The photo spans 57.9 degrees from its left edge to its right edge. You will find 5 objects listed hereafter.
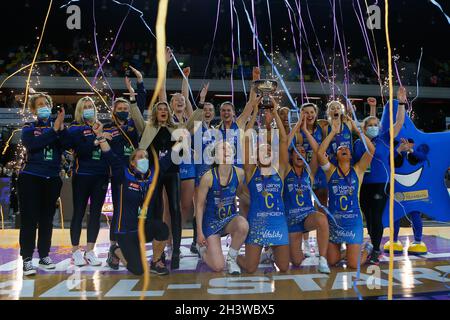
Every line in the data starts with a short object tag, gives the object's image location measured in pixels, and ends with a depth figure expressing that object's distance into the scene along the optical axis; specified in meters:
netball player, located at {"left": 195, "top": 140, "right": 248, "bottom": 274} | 3.41
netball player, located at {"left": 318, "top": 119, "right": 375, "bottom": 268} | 3.49
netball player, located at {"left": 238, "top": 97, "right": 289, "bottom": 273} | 3.34
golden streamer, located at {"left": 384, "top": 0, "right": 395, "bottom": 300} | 1.85
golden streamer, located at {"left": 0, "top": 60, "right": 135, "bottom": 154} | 3.56
